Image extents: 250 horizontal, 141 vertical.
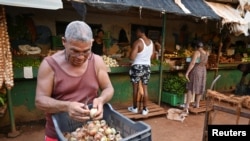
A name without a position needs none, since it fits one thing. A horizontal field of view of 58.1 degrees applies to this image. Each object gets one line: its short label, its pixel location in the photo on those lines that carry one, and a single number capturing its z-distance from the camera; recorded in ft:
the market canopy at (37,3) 11.11
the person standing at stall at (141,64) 18.20
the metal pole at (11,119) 14.65
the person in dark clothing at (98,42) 21.62
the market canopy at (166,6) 13.76
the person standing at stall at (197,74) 20.06
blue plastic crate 5.27
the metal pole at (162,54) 20.07
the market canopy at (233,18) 21.53
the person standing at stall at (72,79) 5.28
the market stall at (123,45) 16.15
